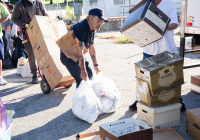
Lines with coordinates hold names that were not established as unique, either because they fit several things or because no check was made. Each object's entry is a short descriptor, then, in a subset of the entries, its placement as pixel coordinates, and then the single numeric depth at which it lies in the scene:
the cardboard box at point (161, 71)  3.12
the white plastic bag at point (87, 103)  3.63
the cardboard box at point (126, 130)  2.52
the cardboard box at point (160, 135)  2.94
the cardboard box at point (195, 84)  4.53
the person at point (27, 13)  5.39
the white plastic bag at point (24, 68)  6.41
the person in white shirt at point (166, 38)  3.46
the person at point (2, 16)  5.41
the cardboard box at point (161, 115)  3.27
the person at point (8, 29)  7.59
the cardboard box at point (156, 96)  3.24
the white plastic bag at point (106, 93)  3.89
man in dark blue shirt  3.50
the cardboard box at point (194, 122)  3.01
